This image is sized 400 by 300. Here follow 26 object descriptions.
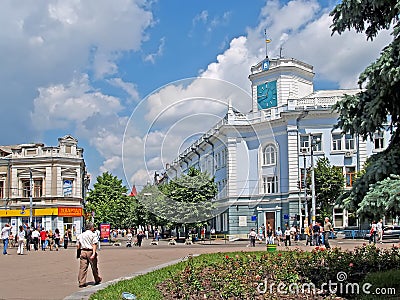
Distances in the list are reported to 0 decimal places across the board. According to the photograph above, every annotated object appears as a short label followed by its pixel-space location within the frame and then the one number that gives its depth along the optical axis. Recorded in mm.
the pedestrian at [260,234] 57956
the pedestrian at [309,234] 41712
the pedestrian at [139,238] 54281
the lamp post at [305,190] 51959
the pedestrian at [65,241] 45947
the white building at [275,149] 58500
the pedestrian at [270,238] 44931
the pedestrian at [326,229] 30383
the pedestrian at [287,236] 42656
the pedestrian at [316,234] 36594
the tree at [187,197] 52344
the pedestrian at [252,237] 43156
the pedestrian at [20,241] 34400
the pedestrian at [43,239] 42031
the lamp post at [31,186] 61181
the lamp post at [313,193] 48231
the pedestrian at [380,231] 37019
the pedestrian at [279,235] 50041
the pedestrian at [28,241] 42328
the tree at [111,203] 75000
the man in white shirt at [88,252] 14578
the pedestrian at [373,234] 35825
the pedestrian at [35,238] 41469
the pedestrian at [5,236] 35344
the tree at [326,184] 55312
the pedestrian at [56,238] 42166
